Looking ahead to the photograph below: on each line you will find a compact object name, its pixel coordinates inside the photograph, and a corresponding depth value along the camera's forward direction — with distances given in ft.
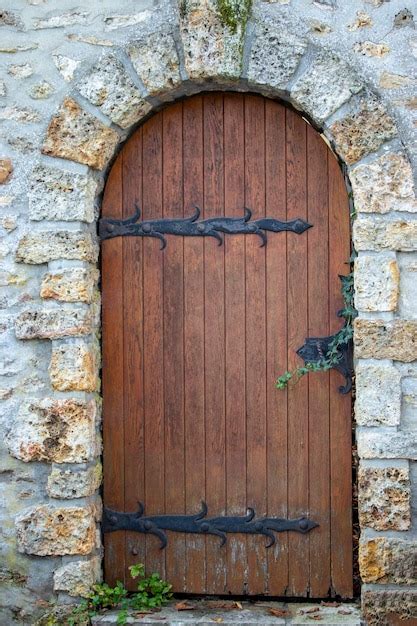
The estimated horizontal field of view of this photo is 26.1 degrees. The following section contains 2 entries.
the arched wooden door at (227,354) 13.89
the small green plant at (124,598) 13.50
